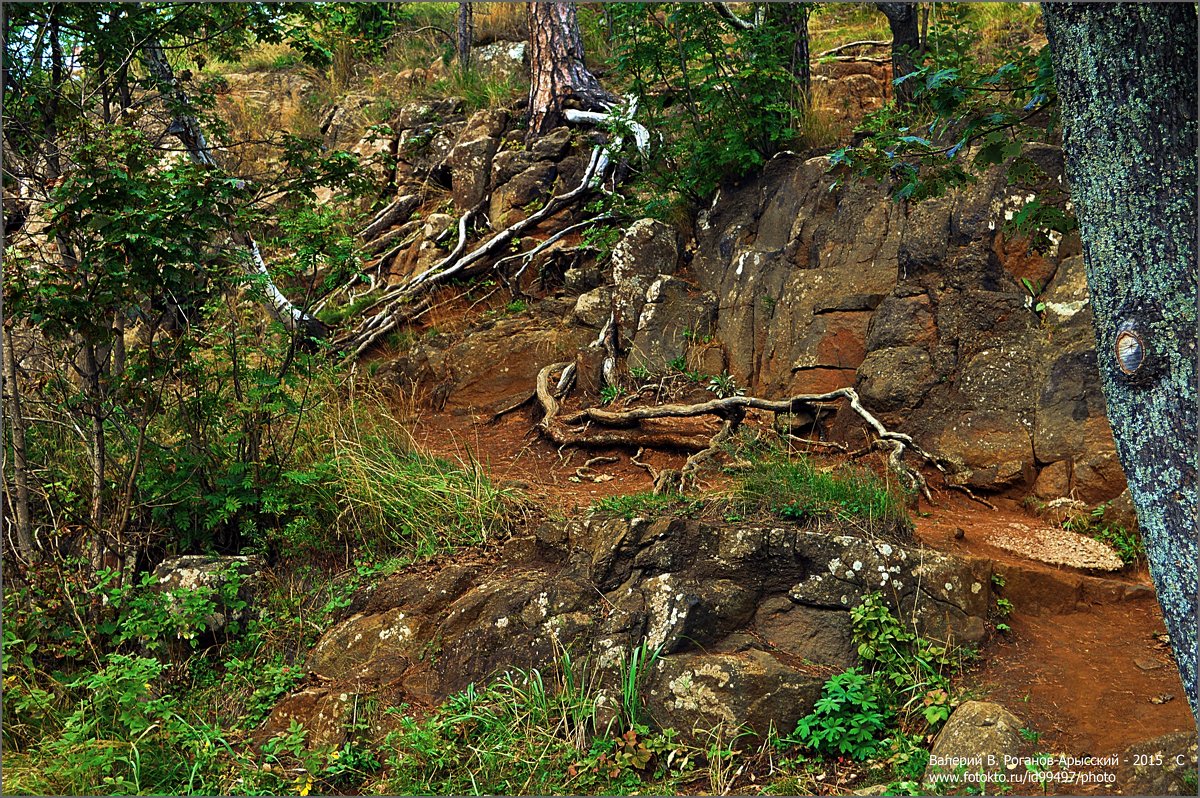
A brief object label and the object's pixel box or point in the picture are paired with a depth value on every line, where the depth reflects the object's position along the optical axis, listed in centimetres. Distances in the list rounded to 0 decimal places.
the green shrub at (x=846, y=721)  429
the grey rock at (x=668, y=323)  798
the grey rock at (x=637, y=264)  827
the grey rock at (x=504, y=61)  1287
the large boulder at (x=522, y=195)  1040
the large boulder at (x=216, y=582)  529
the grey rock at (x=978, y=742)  396
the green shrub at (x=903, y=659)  444
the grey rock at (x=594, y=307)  866
